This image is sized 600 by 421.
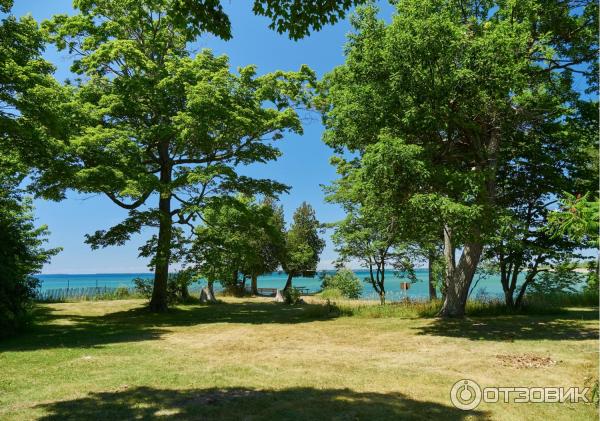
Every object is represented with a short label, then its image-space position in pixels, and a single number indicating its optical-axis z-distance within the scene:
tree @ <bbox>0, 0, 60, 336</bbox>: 12.84
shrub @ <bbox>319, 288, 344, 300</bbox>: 32.32
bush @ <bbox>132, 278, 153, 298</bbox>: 25.90
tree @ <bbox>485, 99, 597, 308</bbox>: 18.12
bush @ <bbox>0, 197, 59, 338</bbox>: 12.48
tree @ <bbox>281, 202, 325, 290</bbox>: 40.09
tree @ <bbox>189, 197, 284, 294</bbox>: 20.27
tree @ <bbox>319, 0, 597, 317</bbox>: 12.60
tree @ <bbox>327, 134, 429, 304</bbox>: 12.27
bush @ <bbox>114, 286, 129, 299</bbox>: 30.44
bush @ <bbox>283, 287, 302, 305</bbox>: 28.72
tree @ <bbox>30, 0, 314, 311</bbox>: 18.25
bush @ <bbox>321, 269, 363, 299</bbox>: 31.39
